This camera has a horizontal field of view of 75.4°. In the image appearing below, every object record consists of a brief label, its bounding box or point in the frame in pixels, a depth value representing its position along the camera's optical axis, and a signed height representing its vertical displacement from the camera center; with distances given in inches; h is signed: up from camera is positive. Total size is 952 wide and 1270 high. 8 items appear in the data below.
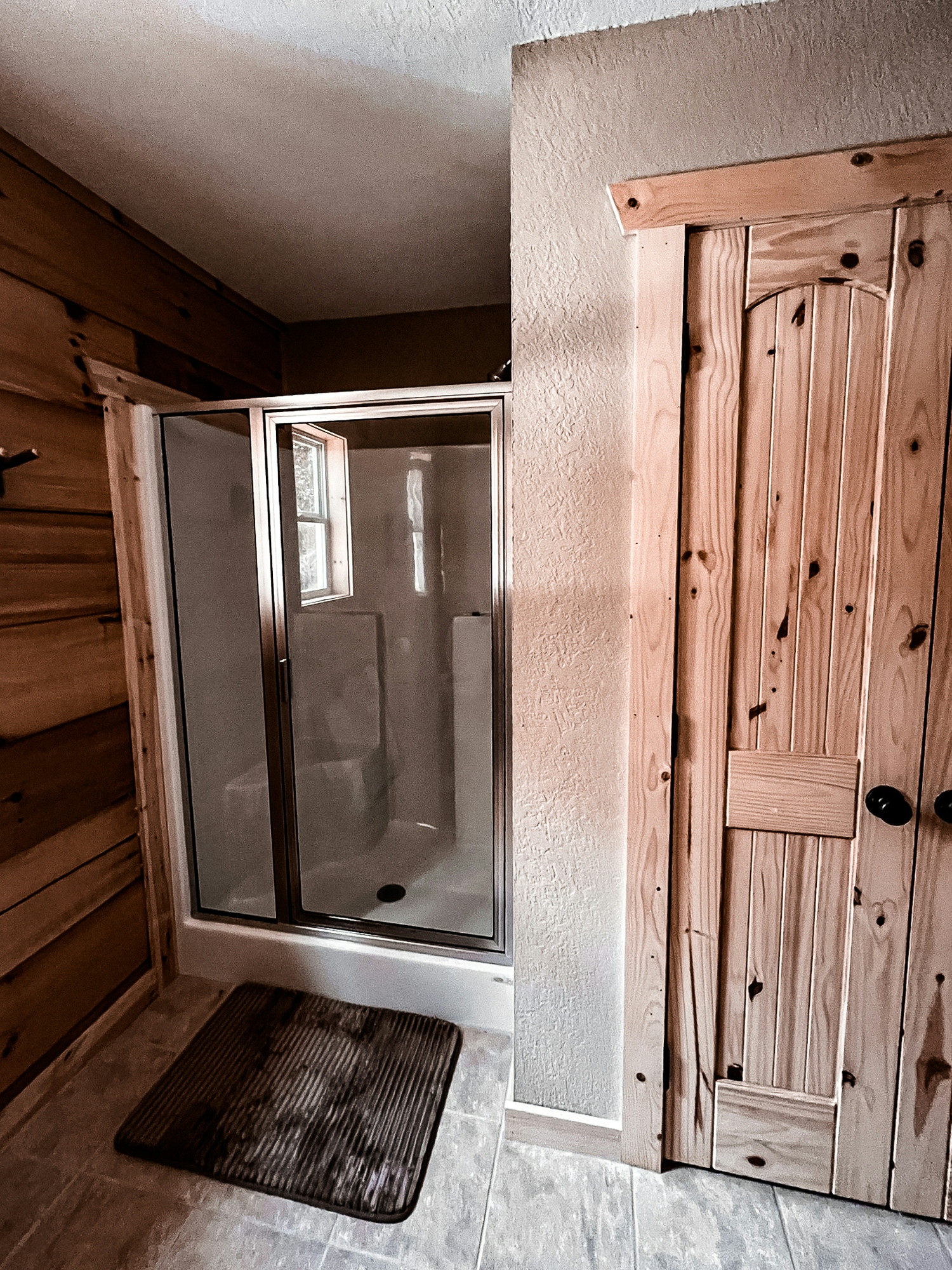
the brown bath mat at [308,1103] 54.4 -53.8
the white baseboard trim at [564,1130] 55.3 -52.0
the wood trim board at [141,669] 70.8 -12.6
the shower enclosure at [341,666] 72.5 -13.4
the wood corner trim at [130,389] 66.6 +20.3
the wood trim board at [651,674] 45.4 -9.3
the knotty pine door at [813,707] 43.3 -11.7
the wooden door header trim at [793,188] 41.0 +25.3
